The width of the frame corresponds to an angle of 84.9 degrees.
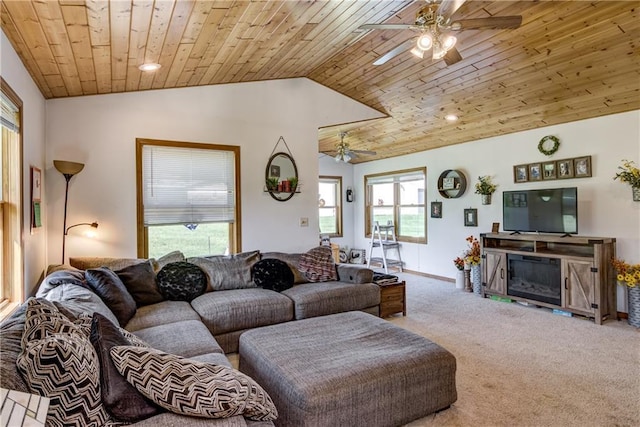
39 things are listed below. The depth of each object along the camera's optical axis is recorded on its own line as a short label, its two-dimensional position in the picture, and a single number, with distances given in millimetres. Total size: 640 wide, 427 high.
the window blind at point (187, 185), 3854
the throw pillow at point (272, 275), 3787
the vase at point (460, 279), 5688
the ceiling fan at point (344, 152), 5891
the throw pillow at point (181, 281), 3365
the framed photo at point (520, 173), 5039
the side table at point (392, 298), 4133
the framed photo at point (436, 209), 6459
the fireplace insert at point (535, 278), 4387
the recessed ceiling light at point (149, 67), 3001
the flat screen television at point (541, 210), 4371
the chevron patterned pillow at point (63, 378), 1096
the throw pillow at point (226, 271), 3691
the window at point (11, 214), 2342
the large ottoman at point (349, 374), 1829
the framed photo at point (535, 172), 4879
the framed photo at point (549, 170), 4719
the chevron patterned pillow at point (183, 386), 1257
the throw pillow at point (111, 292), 2577
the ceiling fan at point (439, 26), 2268
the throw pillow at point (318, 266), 4086
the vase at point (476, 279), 5328
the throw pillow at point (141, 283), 3082
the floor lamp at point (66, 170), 3215
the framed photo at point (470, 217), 5801
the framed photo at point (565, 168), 4543
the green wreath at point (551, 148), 4660
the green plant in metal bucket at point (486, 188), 5508
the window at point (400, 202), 6970
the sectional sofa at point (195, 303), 1424
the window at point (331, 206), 8195
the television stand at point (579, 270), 3950
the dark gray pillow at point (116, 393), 1238
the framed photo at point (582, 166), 4378
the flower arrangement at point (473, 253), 5406
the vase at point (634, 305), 3798
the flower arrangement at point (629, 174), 3854
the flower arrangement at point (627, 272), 3789
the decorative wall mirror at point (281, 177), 4438
